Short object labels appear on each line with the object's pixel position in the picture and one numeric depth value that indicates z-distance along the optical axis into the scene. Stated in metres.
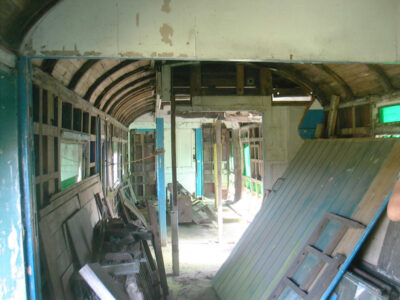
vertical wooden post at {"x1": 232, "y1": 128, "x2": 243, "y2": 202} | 11.60
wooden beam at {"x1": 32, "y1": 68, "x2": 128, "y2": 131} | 3.07
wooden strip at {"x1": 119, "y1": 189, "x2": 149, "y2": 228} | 8.59
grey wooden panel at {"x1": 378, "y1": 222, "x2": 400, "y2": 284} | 2.78
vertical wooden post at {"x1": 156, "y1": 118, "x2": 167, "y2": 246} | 7.08
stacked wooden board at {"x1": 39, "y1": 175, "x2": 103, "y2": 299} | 2.96
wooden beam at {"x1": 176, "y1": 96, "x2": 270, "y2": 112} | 5.89
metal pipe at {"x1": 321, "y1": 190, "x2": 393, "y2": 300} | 3.08
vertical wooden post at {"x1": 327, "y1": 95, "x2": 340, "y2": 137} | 5.36
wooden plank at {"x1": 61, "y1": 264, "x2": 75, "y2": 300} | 3.15
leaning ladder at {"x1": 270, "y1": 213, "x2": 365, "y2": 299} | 3.16
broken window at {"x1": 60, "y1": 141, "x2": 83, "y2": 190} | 4.26
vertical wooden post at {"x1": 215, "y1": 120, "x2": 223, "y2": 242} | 7.36
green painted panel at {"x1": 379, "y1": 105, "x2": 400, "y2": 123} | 4.07
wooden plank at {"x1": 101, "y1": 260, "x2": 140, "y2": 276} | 3.61
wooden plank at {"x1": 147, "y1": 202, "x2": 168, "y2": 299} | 4.61
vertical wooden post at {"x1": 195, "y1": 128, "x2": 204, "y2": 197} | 13.34
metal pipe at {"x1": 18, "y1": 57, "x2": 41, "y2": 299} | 2.12
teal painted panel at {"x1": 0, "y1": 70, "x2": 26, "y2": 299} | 2.07
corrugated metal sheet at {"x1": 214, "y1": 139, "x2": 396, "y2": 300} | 3.81
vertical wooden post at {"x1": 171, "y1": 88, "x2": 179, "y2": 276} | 5.79
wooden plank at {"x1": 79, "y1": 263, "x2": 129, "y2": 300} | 2.82
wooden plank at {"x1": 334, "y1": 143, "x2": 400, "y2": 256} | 3.19
